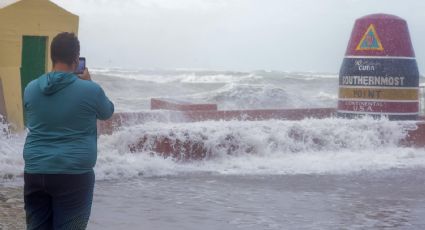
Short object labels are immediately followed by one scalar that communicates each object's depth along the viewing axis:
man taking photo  5.99
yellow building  16.61
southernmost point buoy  19.98
